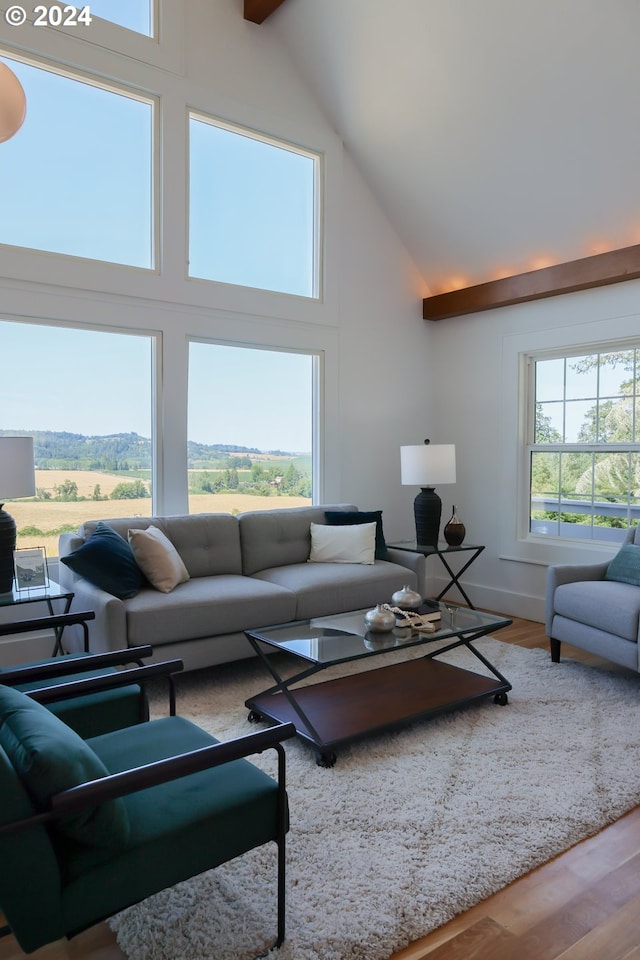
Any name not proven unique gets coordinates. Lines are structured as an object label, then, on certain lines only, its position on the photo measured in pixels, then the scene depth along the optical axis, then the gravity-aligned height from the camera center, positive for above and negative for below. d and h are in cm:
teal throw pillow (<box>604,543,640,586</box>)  396 -64
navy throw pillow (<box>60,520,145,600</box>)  346 -55
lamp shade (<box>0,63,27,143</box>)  180 +100
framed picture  347 -56
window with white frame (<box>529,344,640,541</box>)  471 +13
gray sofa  339 -74
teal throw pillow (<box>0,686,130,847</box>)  141 -67
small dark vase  513 -55
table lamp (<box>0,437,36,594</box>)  321 -6
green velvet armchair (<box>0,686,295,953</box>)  138 -86
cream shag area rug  182 -128
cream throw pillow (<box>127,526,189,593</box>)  371 -56
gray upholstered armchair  357 -83
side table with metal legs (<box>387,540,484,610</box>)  496 -67
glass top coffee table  286 -116
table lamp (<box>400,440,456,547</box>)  498 -10
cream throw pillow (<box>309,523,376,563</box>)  463 -58
